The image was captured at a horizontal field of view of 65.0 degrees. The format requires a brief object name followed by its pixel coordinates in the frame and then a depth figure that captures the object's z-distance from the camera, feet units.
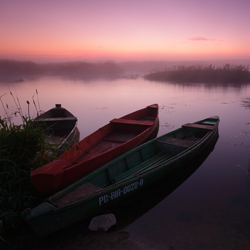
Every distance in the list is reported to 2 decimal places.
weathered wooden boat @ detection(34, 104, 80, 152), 29.67
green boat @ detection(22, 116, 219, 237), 12.10
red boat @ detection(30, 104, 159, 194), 13.69
